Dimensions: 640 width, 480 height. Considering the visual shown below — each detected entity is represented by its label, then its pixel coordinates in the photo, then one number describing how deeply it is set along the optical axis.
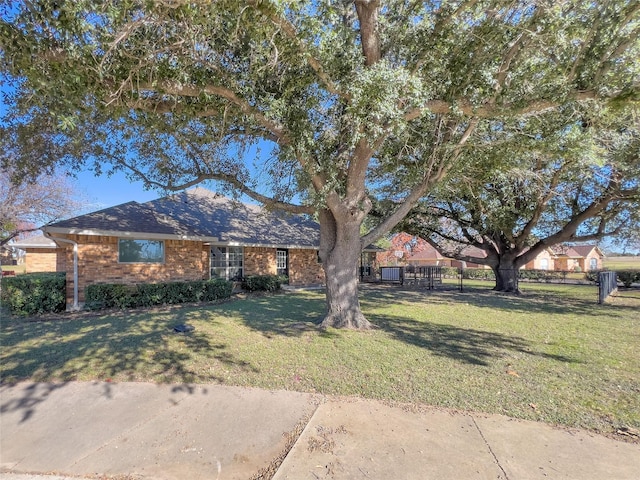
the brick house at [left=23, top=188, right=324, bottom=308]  11.40
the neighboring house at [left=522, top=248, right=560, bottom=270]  46.17
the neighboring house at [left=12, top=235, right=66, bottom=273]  21.58
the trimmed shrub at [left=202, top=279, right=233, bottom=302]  12.89
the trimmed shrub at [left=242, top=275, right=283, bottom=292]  15.95
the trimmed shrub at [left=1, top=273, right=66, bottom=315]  10.02
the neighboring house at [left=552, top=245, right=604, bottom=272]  49.94
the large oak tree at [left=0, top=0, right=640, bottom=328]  4.58
